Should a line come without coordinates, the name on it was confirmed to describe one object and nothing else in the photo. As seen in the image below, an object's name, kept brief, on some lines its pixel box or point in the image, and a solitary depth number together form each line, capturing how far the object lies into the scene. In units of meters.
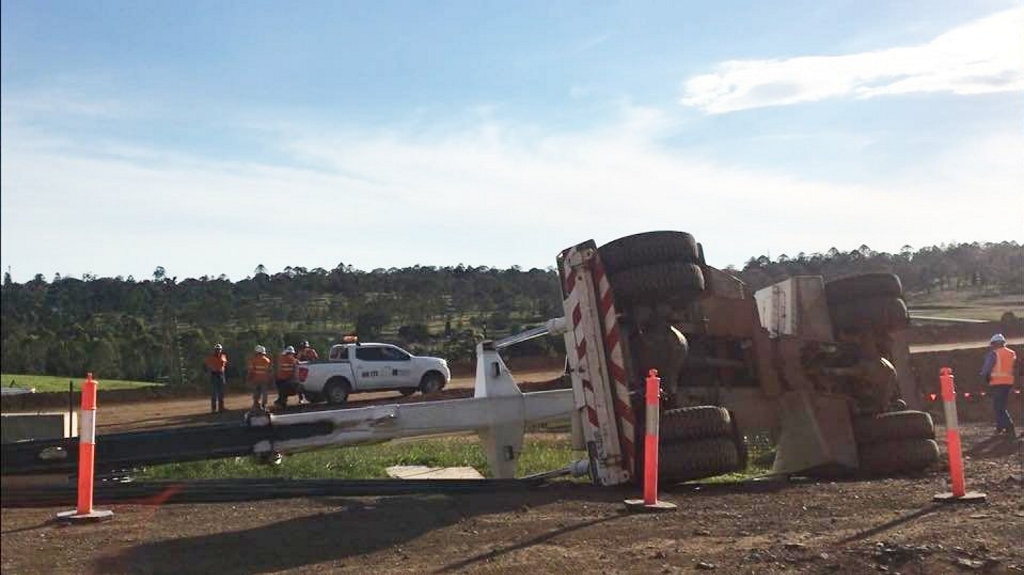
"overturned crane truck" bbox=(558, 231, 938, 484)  8.41
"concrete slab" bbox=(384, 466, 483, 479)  10.91
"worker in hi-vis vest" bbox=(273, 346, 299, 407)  25.78
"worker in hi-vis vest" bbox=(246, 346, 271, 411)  23.00
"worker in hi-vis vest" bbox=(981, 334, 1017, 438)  15.15
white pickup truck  27.22
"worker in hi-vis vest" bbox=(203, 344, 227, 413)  24.36
